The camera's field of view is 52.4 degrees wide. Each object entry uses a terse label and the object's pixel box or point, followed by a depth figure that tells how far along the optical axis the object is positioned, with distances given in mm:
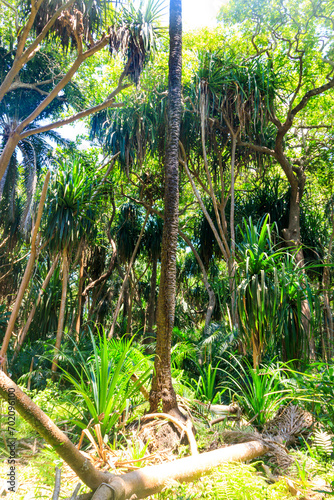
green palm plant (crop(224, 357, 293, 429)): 3449
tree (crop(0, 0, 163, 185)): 4593
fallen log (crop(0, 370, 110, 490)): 1248
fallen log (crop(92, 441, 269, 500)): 1757
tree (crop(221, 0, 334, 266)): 6555
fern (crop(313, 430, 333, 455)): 2296
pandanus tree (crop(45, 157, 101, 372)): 5445
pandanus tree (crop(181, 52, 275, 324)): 6012
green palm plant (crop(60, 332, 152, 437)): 2975
